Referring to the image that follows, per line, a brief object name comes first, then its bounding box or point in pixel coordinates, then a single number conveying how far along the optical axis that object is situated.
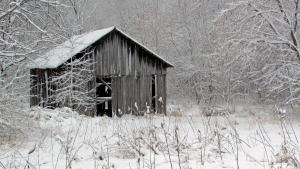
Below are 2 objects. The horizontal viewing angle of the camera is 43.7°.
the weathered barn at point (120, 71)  19.30
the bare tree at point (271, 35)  17.27
